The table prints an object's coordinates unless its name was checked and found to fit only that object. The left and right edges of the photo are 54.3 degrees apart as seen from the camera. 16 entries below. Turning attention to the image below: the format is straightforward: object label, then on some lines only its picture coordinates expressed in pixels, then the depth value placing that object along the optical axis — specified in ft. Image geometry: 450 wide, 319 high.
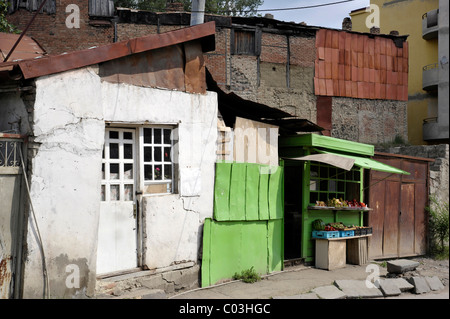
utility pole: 36.37
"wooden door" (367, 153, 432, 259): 38.86
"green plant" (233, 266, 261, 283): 27.63
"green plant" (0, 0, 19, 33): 37.00
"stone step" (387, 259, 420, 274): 31.47
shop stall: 32.50
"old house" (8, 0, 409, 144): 59.41
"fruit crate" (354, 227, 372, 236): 34.32
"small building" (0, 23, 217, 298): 19.30
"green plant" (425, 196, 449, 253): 43.37
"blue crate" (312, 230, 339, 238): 32.30
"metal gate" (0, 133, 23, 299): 18.99
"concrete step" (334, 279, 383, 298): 26.12
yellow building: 79.20
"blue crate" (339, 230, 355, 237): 33.06
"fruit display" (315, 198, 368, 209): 33.73
